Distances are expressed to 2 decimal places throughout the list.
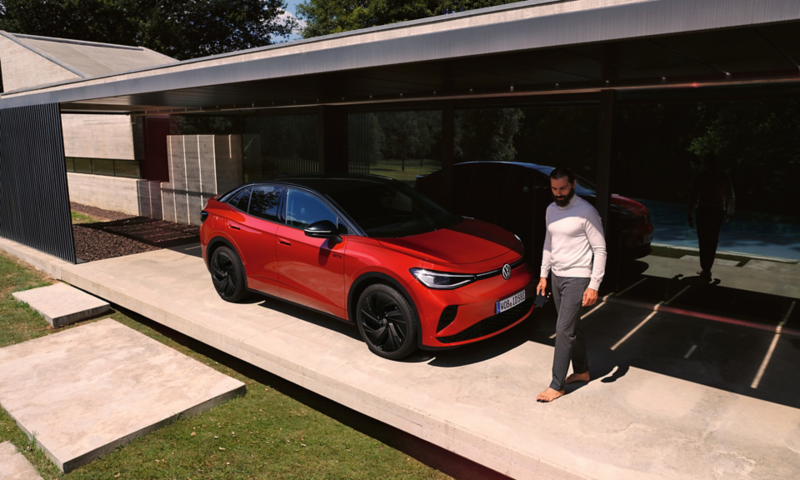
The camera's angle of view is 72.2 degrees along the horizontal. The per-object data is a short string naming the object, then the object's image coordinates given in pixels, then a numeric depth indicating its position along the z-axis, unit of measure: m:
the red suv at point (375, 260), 4.86
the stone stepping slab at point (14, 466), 4.08
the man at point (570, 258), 4.06
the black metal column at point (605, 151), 6.66
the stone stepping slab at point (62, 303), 7.38
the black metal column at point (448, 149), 8.50
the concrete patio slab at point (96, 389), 4.46
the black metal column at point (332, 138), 10.05
